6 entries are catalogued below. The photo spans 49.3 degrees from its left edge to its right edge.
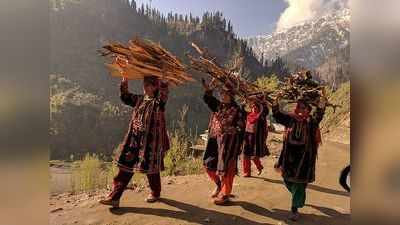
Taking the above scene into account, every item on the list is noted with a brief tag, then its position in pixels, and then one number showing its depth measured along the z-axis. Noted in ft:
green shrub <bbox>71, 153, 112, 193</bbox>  24.14
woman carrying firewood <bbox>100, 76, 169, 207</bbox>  16.96
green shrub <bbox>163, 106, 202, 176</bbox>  29.17
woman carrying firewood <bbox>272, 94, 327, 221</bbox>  16.93
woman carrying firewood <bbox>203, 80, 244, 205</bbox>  18.43
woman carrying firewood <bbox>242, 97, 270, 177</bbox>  25.16
